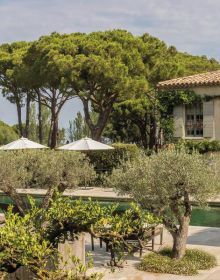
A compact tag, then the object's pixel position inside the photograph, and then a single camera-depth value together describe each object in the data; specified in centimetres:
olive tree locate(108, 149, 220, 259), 1051
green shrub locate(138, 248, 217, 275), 1040
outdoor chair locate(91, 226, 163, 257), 1168
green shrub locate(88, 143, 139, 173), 2803
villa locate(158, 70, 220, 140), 2672
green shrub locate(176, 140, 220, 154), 2661
